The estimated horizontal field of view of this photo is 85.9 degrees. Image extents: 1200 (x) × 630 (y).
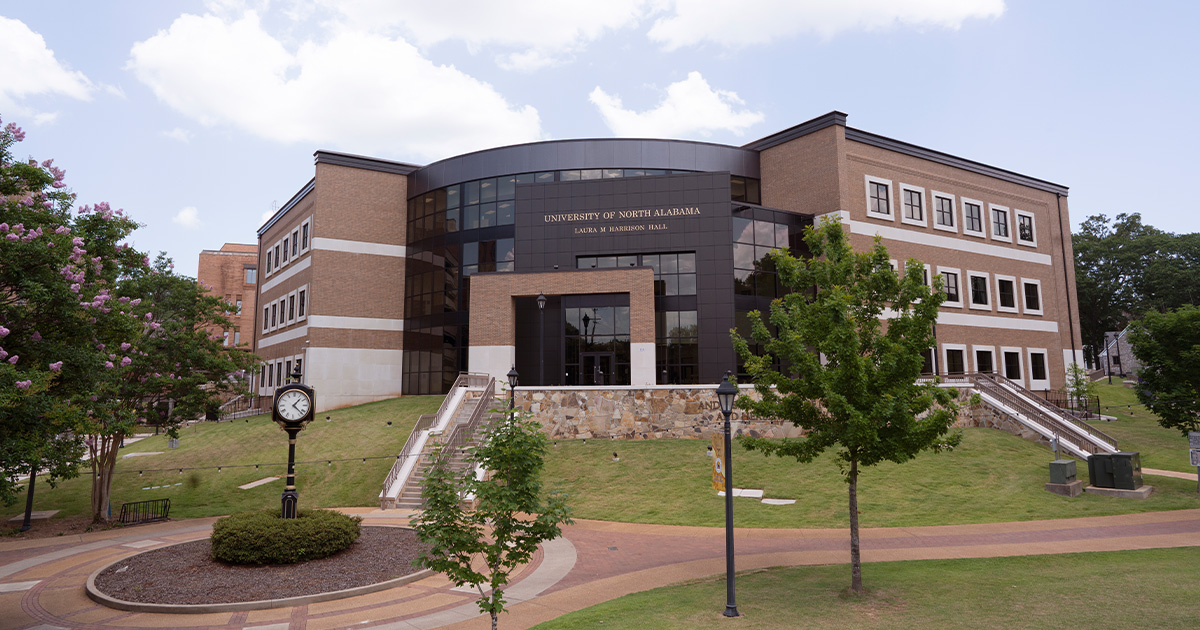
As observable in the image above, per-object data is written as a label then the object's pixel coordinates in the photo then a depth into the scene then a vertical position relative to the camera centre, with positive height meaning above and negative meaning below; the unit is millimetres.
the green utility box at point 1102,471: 20953 -2546
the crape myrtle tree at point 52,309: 10797 +1719
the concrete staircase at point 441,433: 23250 -1373
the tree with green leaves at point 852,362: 11617 +629
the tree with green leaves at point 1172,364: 21188 +962
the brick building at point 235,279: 78000 +14881
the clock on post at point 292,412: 15711 -302
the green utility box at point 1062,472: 20922 -2538
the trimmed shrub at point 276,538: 14078 -3069
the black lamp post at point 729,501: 10547 -1803
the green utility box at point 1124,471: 20562 -2495
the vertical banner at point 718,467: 11844 -1327
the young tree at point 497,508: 8430 -1435
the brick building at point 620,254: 35594 +9012
